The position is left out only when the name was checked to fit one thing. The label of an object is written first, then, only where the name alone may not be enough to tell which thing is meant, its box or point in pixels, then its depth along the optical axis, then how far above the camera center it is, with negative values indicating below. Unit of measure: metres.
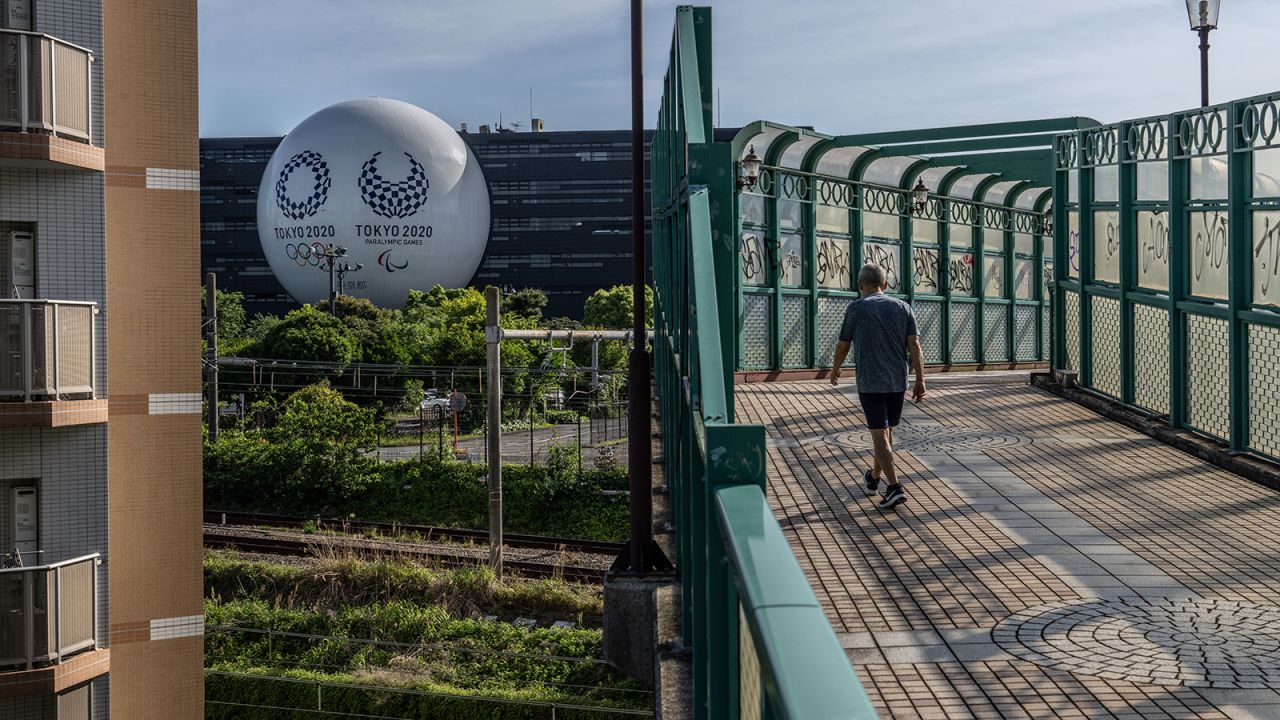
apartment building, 11.73 +0.07
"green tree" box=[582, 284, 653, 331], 67.56 +2.94
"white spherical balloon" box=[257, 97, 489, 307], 72.06 +9.43
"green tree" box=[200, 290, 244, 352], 65.00 +2.73
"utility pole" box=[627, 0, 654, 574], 7.85 -0.10
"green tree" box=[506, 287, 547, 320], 76.01 +3.87
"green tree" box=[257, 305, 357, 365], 44.25 +0.89
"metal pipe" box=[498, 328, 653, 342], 38.84 +0.89
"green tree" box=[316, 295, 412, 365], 46.84 +1.22
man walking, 7.84 +0.04
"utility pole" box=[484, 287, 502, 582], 22.62 -1.24
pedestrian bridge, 3.82 -0.36
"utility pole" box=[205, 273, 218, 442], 34.97 -0.19
